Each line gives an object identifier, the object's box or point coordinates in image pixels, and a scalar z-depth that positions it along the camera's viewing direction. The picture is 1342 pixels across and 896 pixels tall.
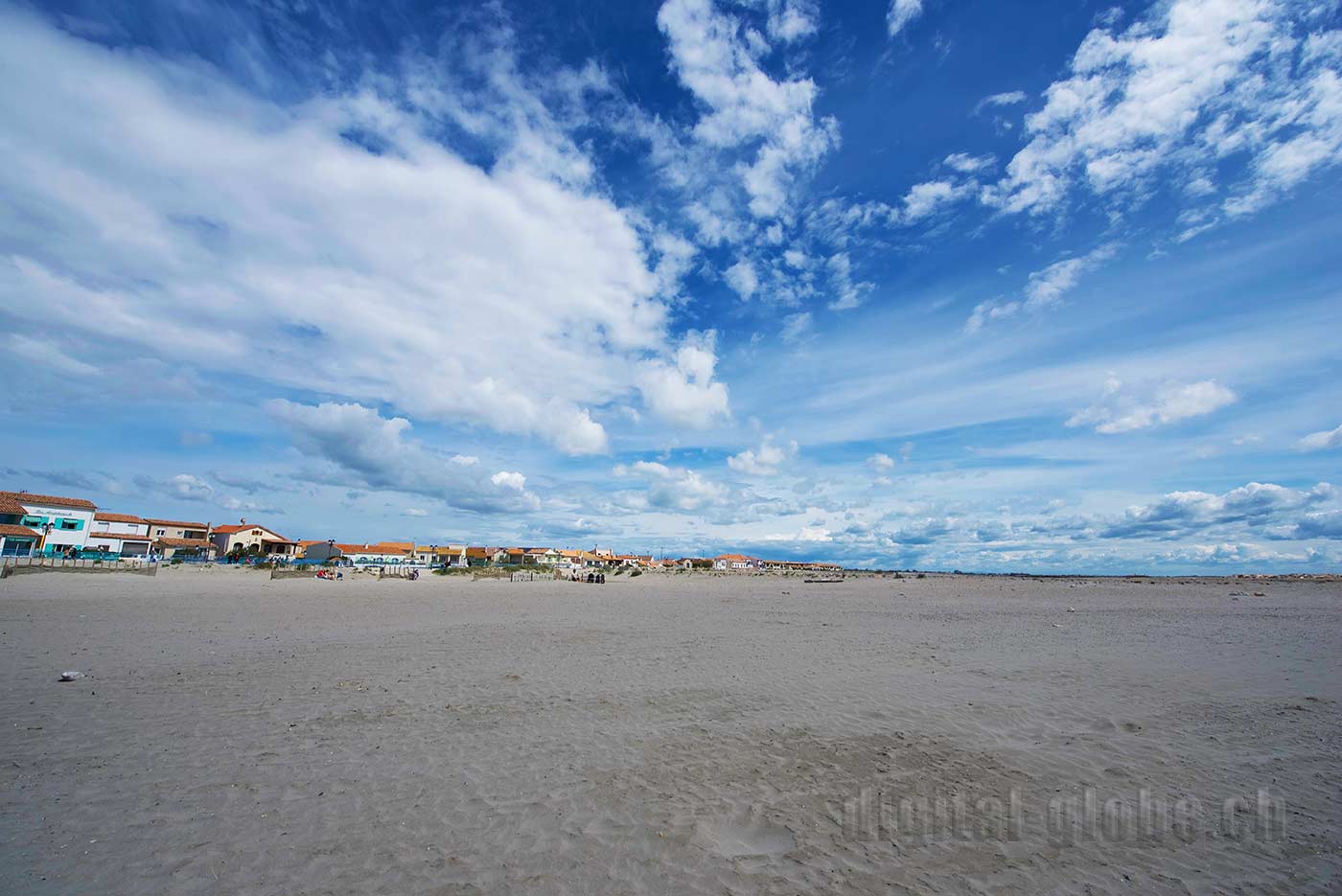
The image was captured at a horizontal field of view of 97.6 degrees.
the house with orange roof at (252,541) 93.50
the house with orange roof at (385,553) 99.06
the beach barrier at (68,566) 41.09
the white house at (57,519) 62.32
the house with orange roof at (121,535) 72.25
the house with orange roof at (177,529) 88.06
